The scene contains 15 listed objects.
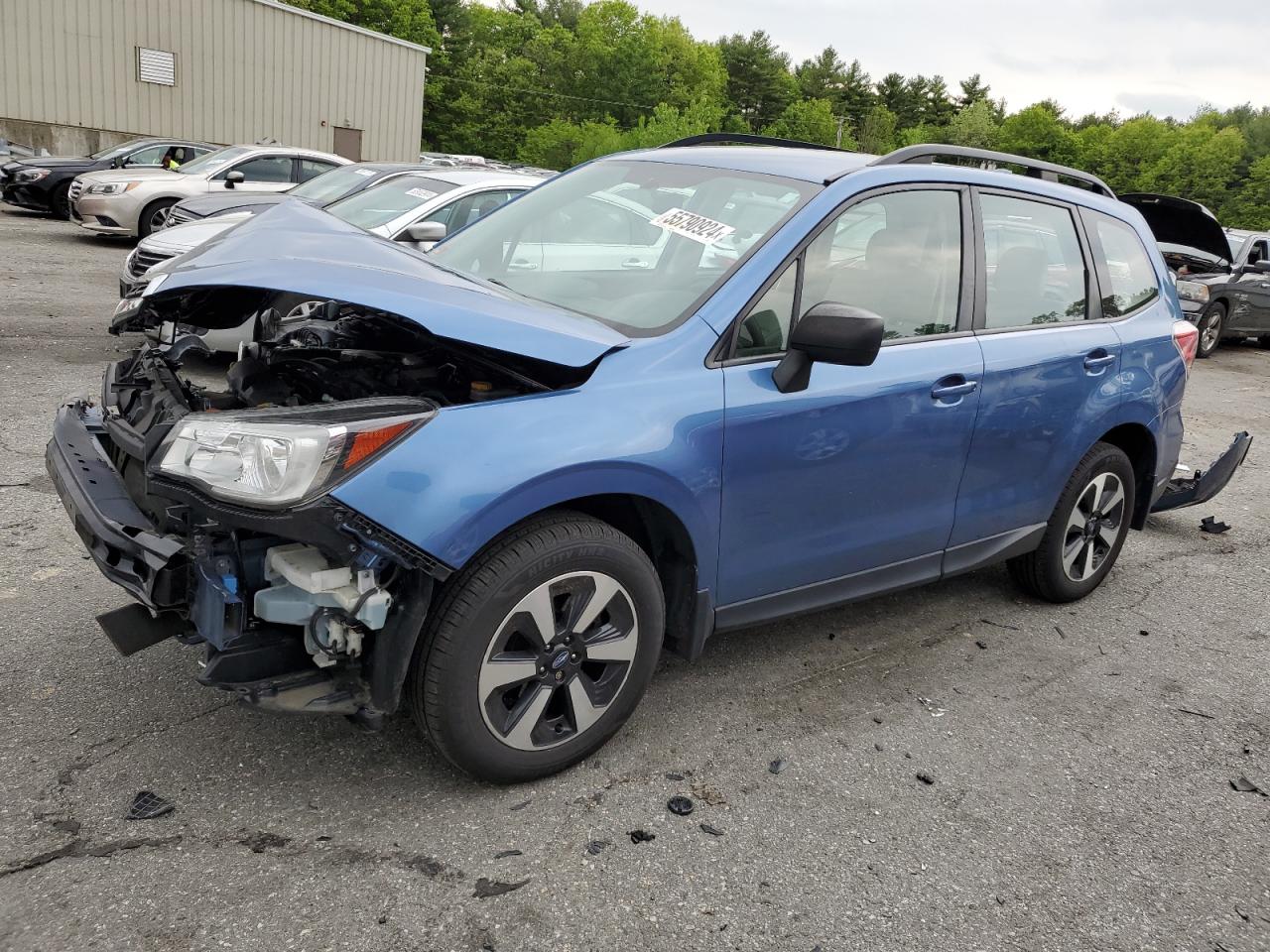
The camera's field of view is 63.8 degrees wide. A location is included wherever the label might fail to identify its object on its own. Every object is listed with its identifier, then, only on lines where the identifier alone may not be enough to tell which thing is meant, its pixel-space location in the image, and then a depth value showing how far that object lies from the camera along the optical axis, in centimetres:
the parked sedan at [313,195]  966
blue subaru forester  250
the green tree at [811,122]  8375
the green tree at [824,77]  10588
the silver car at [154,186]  1393
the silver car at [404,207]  818
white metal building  2756
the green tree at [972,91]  10419
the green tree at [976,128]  8438
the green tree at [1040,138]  7869
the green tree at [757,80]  9981
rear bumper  533
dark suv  1062
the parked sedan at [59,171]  1733
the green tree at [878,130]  9362
